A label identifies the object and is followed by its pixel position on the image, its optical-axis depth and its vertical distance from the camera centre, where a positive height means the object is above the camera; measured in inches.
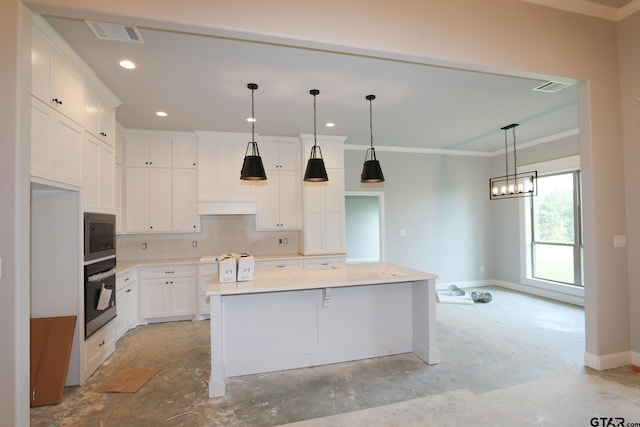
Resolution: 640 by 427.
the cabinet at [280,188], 196.2 +21.6
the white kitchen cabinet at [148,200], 177.2 +13.2
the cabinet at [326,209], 195.3 +7.2
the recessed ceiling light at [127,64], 104.6 +55.9
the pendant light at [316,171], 121.6 +19.9
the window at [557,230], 199.2 -8.9
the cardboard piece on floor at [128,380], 102.3 -56.8
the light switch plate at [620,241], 108.4 -8.8
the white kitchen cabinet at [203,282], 174.4 -35.2
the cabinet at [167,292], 168.1 -40.1
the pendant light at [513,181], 198.7 +28.5
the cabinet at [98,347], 109.5 -49.4
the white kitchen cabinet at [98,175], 114.0 +19.6
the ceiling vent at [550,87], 127.5 +56.7
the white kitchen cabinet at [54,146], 84.1 +24.3
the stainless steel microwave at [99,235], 110.3 -5.1
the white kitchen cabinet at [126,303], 143.9 -41.0
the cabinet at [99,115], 114.8 +44.6
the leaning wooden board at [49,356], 95.0 -43.8
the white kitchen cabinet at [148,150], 177.6 +42.8
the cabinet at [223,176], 185.0 +28.0
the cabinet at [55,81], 84.0 +44.6
